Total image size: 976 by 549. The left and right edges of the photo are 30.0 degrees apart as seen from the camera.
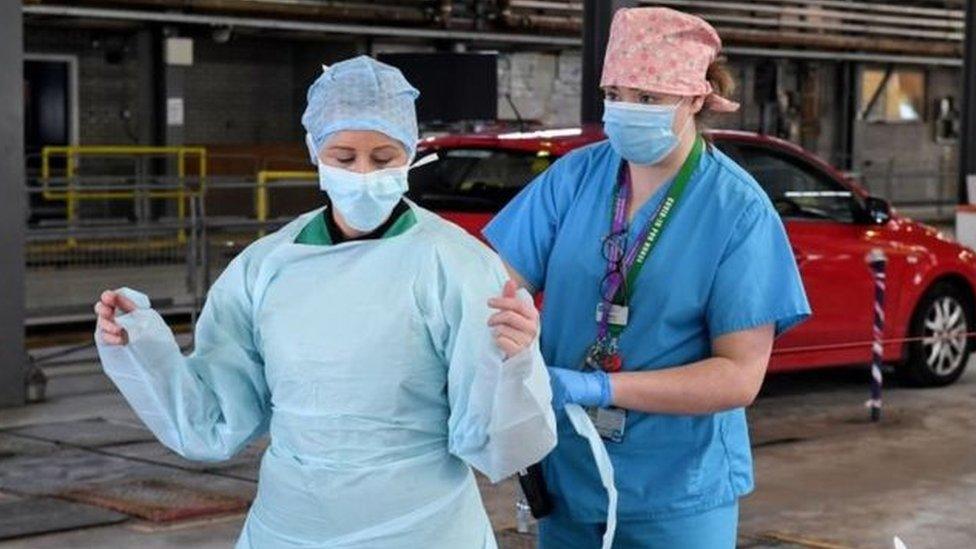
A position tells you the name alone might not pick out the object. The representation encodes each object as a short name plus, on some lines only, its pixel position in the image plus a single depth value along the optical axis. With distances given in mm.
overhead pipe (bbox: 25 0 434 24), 21250
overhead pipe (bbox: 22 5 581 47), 20172
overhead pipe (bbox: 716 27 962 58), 27422
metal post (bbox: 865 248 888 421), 11031
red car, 10562
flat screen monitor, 14953
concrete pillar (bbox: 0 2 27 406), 11008
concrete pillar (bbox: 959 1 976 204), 17000
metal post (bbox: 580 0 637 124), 12391
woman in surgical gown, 3229
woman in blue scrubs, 3752
